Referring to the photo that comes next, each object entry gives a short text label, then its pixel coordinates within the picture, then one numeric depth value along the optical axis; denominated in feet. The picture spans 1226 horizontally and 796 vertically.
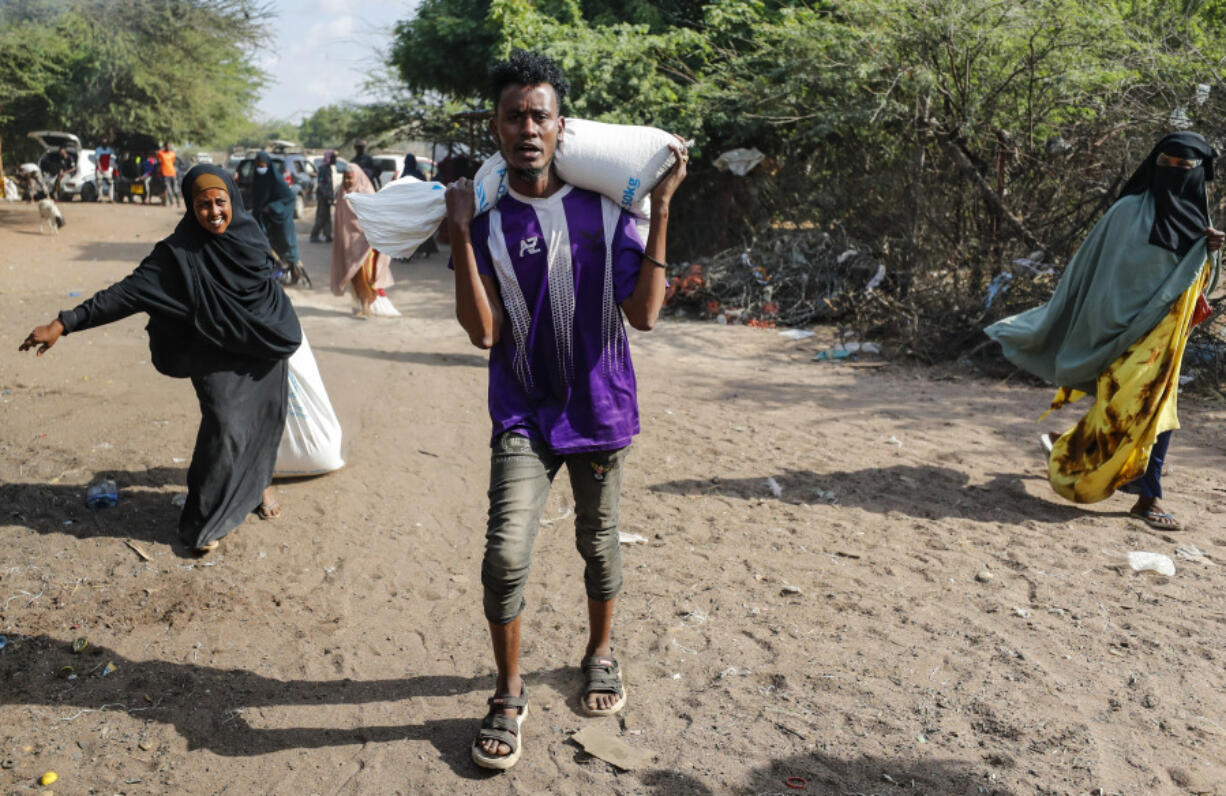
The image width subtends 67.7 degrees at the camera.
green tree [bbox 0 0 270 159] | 63.62
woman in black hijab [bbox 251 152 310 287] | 37.58
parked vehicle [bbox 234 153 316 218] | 82.53
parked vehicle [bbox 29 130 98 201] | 83.61
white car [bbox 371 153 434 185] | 71.58
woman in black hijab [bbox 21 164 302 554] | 13.39
